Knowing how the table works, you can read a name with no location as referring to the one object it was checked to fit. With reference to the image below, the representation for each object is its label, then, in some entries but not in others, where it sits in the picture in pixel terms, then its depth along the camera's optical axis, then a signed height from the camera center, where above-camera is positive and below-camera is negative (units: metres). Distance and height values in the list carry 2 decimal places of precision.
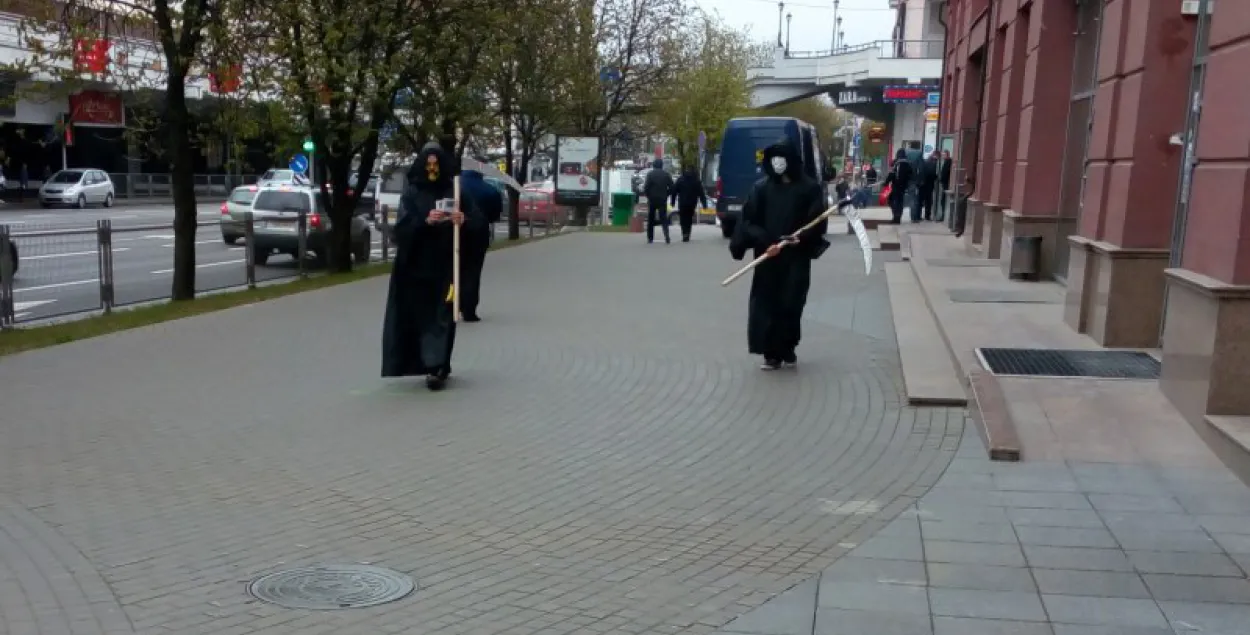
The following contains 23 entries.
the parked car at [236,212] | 21.00 -1.48
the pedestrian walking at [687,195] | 24.32 -0.74
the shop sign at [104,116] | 41.25 +0.75
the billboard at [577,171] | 30.92 -0.43
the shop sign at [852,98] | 59.64 +3.74
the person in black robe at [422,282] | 8.31 -0.98
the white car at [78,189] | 39.31 -1.93
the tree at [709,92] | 44.66 +2.91
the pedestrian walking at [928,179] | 25.80 -0.20
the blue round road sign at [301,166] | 31.83 -0.65
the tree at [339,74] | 15.55 +1.00
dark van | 24.78 +0.15
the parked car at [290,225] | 18.80 -1.39
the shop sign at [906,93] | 46.38 +3.12
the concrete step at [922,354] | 7.97 -1.53
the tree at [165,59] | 13.04 +0.96
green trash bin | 33.38 -1.50
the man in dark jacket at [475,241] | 8.79 -0.73
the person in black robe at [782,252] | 9.22 -0.71
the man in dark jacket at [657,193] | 23.52 -0.71
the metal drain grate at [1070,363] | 8.20 -1.41
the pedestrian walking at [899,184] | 25.22 -0.34
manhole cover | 4.53 -1.83
